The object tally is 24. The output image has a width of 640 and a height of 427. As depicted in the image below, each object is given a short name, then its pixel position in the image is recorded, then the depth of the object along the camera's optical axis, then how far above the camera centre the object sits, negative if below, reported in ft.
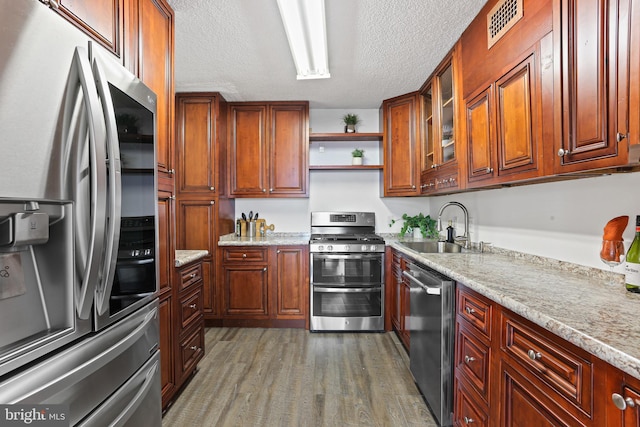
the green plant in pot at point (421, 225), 10.85 -0.45
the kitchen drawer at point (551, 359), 2.64 -1.53
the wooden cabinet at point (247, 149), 11.21 +2.50
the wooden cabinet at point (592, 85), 3.17 +1.49
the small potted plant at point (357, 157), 11.64 +2.25
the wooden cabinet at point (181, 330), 5.78 -2.51
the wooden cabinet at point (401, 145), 10.46 +2.48
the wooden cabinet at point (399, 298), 8.16 -2.62
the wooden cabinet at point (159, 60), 4.97 +2.87
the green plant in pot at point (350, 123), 11.68 +3.62
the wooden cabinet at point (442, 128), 7.20 +2.43
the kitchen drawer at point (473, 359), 4.24 -2.30
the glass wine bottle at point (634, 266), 3.63 -0.68
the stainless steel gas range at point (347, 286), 9.88 -2.43
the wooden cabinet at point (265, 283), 10.43 -2.44
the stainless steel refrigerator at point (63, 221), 2.28 -0.05
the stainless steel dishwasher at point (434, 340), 5.30 -2.48
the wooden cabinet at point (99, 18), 3.36 +2.52
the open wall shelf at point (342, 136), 11.27 +3.01
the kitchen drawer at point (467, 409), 4.29 -3.09
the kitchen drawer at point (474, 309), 4.23 -1.51
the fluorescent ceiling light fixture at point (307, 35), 5.65 +4.02
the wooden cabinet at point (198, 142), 10.23 +2.54
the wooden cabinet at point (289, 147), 11.20 +2.57
